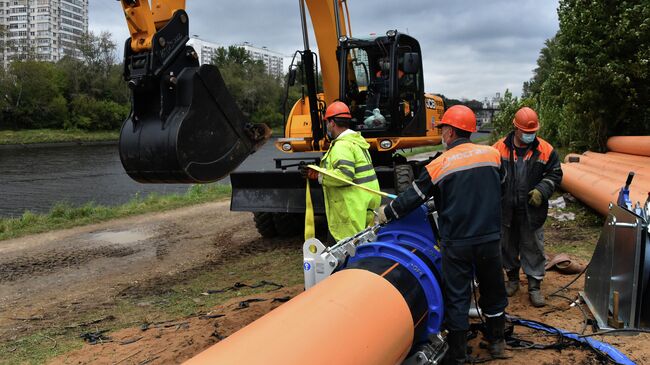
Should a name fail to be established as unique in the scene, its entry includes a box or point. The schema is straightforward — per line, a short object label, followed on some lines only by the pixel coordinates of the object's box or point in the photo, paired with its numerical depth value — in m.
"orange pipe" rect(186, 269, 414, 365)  2.21
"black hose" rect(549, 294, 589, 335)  4.22
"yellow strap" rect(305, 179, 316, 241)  4.56
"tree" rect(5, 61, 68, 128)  55.81
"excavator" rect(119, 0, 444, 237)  4.46
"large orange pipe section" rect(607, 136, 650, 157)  9.46
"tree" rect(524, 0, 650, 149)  10.98
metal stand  3.81
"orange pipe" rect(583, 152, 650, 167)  8.99
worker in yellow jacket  4.76
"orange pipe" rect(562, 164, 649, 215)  6.79
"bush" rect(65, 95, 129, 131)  58.81
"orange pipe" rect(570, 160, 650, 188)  7.33
